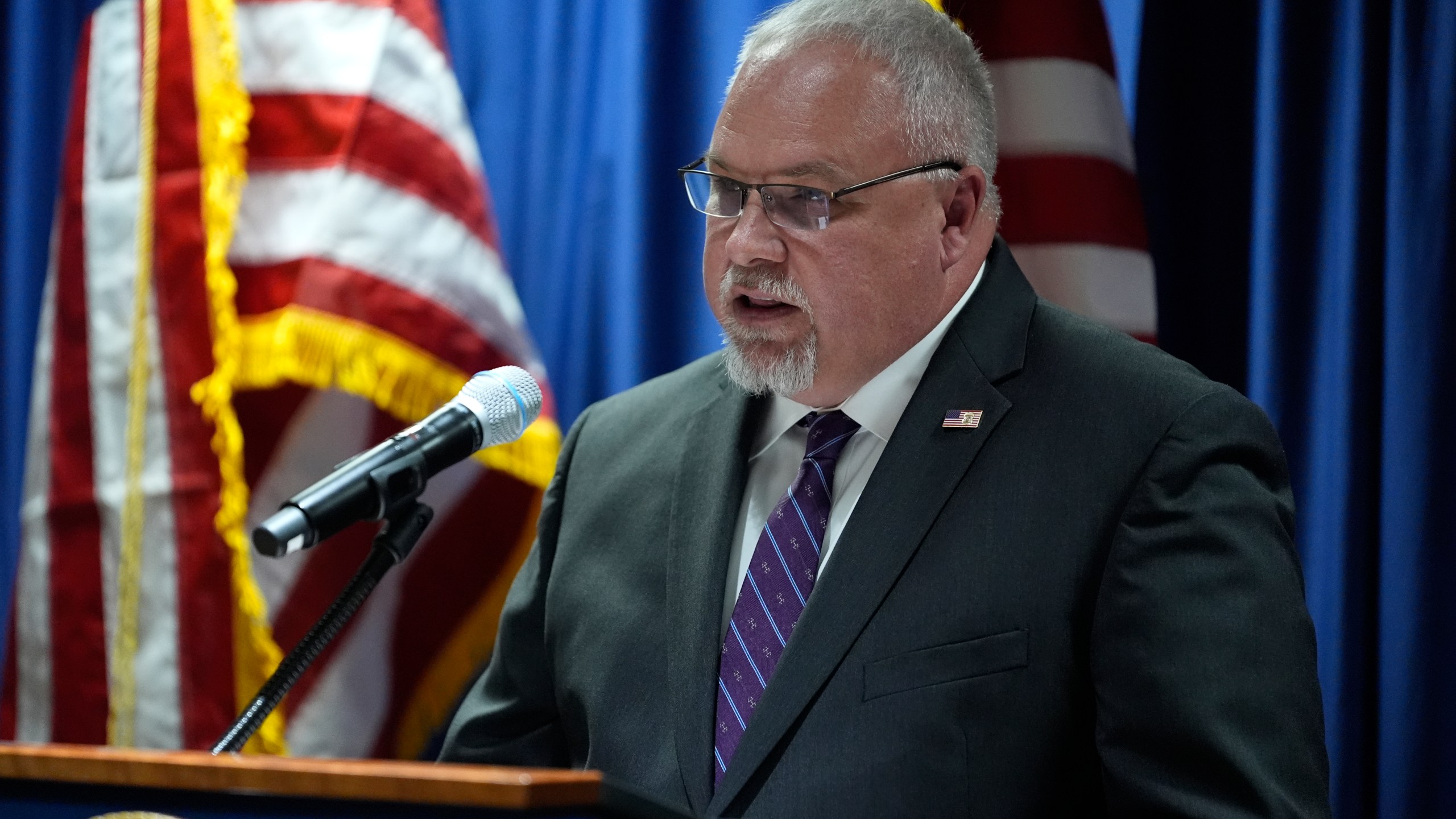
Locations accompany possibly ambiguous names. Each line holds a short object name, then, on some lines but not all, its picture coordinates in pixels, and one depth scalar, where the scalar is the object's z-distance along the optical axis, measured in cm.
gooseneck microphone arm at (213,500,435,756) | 366
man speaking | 374
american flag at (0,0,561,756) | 419
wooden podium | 339
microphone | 364
